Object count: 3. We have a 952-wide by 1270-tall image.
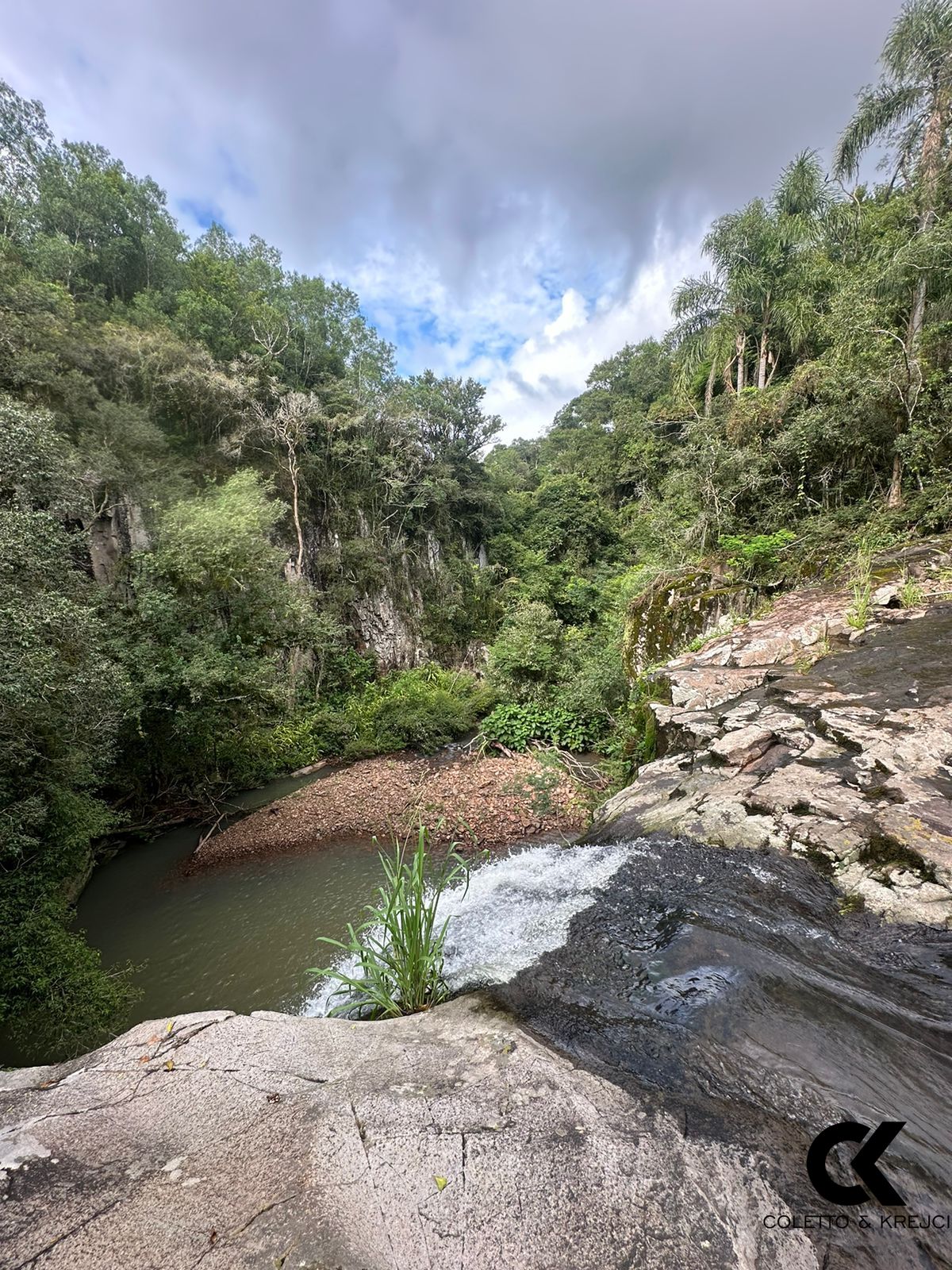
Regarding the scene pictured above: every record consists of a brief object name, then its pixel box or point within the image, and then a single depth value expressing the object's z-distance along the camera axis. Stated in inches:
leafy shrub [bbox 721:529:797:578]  294.5
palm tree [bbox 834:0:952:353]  317.4
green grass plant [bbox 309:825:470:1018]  88.4
